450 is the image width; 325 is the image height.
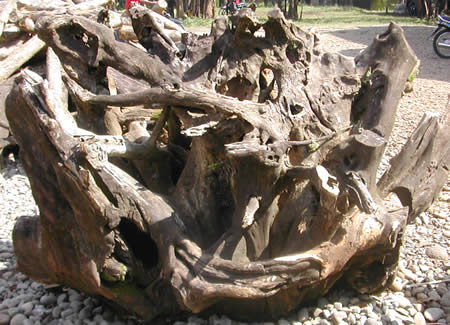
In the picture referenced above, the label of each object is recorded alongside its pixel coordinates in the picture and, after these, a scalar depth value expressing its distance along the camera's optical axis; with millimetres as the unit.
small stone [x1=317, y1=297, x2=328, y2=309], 2867
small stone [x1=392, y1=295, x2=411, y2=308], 2905
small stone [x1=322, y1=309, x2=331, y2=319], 2777
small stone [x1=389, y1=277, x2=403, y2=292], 3088
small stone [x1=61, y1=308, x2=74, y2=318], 2909
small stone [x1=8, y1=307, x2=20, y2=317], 2989
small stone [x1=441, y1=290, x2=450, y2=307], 2922
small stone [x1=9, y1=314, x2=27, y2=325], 2893
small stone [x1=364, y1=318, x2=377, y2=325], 2692
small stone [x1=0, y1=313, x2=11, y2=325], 2926
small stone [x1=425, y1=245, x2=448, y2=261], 3439
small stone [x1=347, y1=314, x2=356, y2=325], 2727
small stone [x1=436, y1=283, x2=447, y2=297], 3029
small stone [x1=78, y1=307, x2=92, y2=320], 2889
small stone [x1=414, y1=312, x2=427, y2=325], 2757
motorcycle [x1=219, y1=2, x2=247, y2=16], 17973
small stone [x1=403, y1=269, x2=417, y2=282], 3218
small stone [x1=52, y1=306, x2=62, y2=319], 2936
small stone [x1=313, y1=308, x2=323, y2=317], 2797
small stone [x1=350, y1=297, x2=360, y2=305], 2914
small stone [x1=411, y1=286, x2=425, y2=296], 3065
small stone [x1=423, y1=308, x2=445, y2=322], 2809
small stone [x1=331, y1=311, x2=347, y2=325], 2719
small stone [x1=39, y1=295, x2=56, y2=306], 3105
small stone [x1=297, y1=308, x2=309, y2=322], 2753
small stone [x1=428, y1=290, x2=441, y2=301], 2980
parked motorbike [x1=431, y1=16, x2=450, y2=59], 11680
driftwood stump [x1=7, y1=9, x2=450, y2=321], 2453
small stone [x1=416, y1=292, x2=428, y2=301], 3001
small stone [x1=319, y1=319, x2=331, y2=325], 2705
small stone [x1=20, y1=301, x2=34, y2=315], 3006
